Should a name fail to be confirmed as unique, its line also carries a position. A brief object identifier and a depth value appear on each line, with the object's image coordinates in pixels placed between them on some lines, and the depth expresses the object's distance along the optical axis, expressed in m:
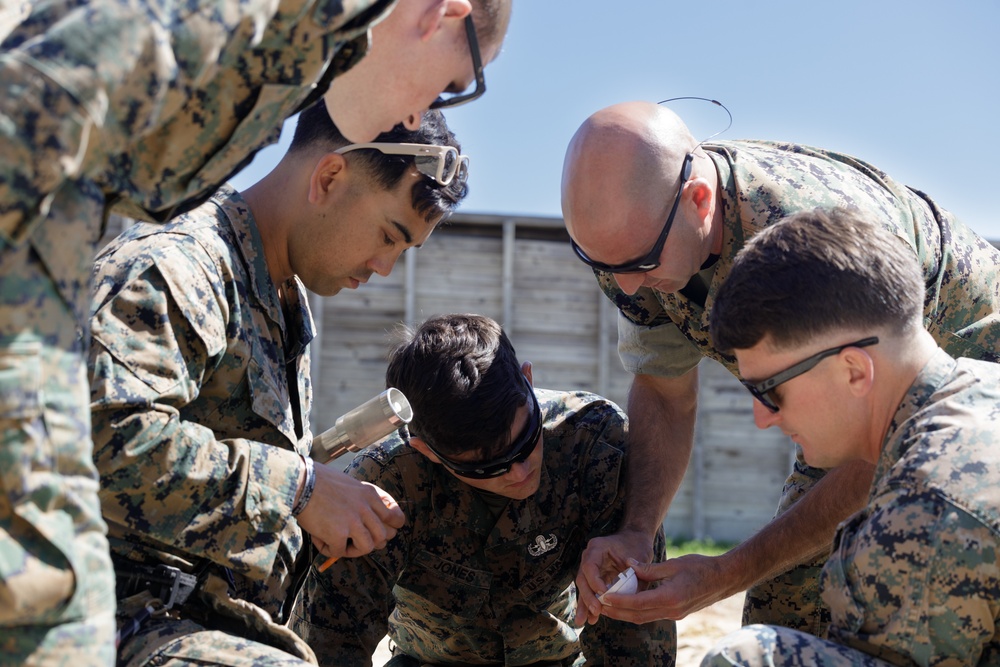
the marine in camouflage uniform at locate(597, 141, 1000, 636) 3.44
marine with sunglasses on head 2.53
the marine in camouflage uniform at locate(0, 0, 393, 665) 1.48
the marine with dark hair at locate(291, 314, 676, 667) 3.83
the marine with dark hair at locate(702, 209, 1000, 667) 2.19
